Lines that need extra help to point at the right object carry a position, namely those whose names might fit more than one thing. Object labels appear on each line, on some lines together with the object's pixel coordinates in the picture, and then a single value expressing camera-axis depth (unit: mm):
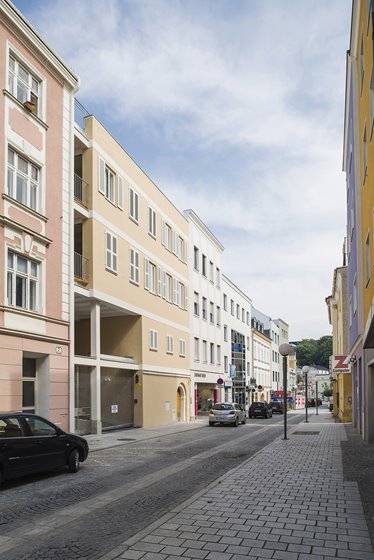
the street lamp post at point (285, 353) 20161
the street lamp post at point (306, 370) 35481
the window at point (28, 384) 18958
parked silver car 31500
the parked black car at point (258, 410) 42562
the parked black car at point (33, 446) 11007
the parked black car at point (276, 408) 55844
